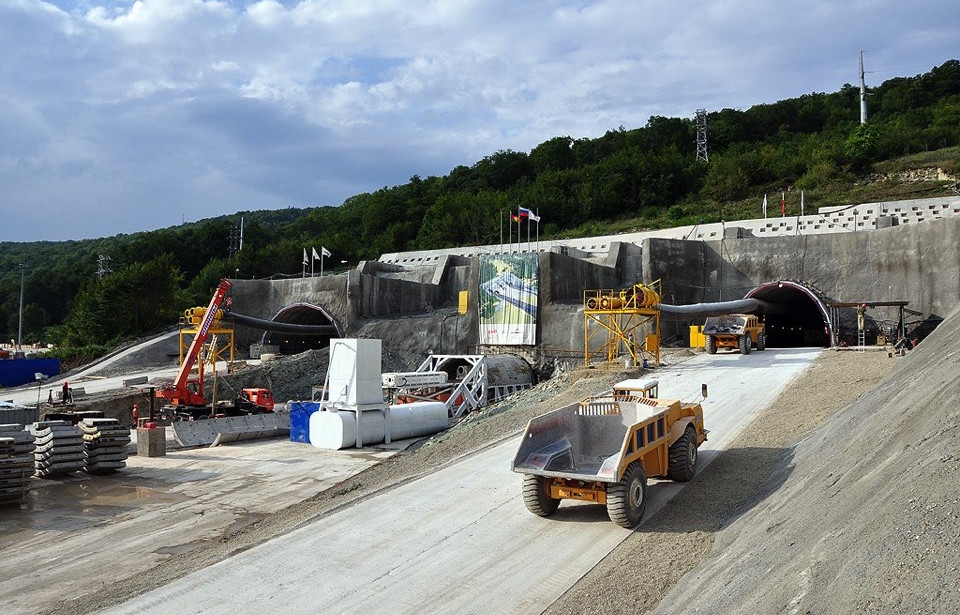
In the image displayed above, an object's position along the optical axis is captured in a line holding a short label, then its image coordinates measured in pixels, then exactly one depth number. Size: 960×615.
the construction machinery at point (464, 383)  29.02
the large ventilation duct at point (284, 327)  38.02
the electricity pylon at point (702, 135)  105.11
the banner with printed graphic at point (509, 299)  40.78
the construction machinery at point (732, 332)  33.78
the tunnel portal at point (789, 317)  43.38
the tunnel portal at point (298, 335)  51.50
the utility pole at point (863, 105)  92.50
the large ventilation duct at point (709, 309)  35.23
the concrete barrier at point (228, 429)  25.25
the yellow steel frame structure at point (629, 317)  30.44
